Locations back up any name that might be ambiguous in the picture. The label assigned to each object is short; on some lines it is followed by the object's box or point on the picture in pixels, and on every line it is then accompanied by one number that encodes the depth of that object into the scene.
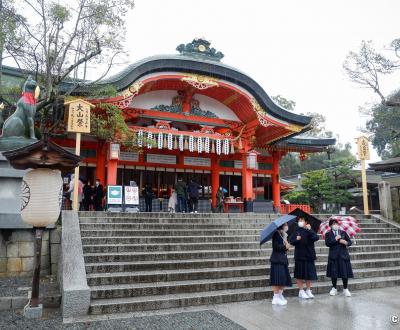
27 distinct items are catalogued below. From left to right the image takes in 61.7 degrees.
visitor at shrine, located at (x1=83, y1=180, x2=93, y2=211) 12.91
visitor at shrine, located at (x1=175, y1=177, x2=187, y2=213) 13.45
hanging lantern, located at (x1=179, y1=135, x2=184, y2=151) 13.96
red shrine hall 13.76
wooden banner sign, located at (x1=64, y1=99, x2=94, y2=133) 10.70
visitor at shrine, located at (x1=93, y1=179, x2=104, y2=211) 12.67
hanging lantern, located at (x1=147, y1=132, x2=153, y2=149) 12.58
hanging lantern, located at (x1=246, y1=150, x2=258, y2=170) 15.78
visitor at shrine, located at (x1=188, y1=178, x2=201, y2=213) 13.86
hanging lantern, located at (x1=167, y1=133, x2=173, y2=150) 13.82
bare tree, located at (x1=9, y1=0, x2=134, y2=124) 10.05
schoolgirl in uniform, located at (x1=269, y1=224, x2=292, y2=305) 6.25
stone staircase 6.14
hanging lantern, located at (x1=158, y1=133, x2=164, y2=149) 13.66
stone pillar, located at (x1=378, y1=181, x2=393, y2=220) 13.53
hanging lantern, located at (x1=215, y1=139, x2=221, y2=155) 14.76
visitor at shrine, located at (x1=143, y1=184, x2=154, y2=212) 14.12
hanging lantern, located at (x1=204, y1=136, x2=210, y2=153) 14.44
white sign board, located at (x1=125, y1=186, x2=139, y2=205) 12.04
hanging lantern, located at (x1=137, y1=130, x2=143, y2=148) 12.60
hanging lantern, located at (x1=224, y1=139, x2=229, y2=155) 14.80
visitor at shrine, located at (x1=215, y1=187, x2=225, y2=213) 15.20
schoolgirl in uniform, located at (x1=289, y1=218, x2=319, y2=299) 6.70
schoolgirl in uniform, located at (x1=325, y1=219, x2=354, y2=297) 6.95
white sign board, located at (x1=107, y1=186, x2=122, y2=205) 11.63
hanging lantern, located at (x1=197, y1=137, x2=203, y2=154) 14.31
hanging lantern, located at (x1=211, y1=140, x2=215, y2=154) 14.80
